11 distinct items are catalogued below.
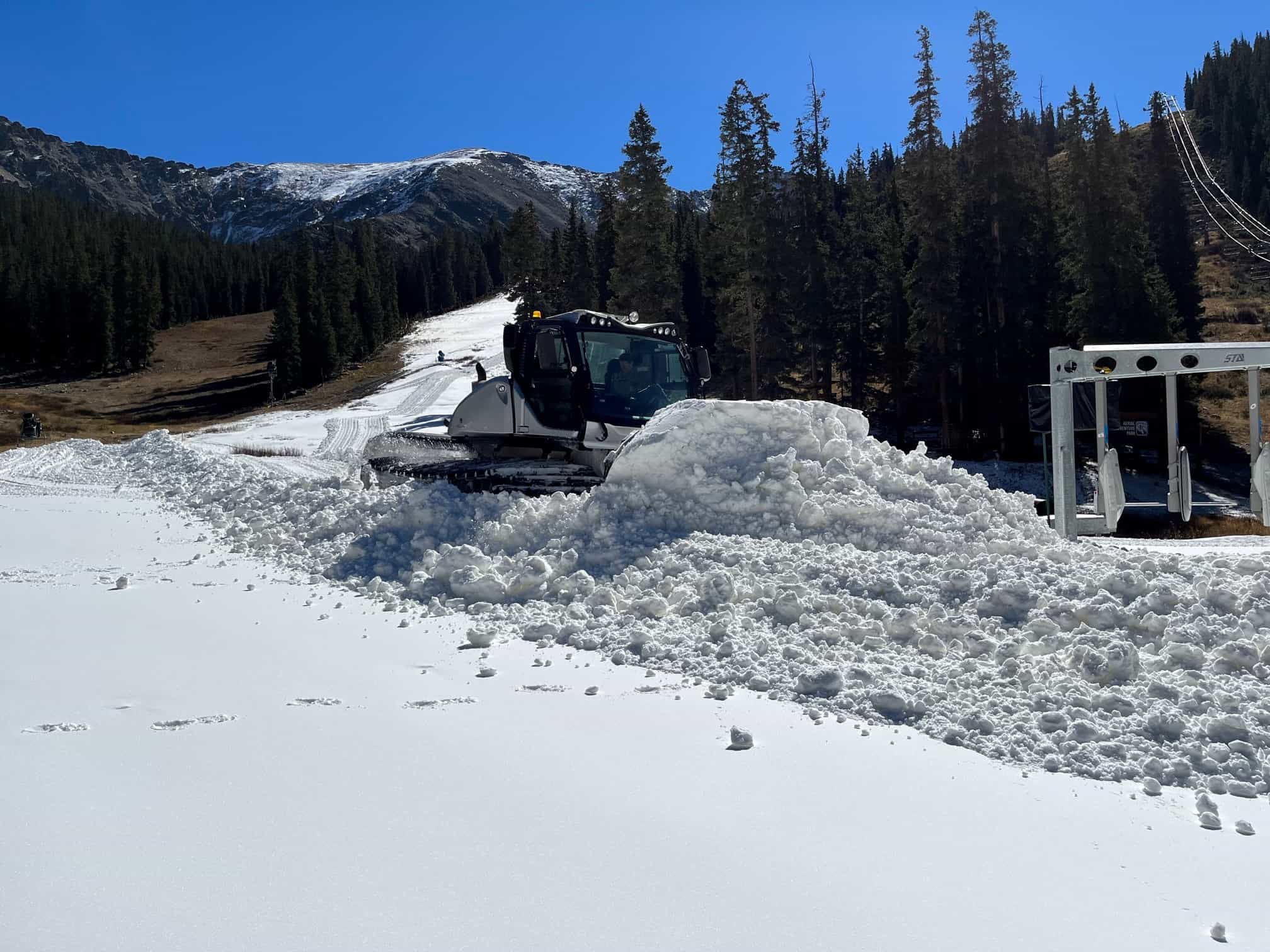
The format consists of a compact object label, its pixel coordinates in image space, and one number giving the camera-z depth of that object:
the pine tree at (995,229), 38.81
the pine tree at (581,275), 55.38
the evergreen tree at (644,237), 41.94
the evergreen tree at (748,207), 39.41
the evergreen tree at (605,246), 61.78
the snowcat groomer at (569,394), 12.66
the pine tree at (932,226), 37.84
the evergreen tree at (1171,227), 45.12
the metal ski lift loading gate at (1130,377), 7.28
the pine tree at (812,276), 44.25
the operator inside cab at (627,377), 13.06
